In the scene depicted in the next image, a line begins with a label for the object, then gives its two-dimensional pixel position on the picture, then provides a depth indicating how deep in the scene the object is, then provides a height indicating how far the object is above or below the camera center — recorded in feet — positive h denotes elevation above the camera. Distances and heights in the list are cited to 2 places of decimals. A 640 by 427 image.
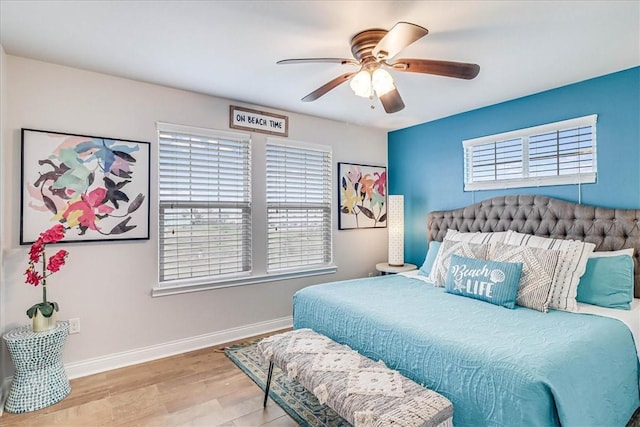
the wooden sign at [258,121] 11.16 +3.23
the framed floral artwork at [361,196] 13.80 +0.79
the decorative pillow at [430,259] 11.37 -1.50
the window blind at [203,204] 10.12 +0.37
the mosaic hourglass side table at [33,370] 7.25 -3.36
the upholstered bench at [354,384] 4.82 -2.77
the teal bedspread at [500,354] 4.82 -2.36
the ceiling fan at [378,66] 6.28 +2.90
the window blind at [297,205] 12.14 +0.38
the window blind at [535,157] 9.56 +1.80
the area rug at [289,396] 6.95 -4.14
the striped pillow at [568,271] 7.58 -1.34
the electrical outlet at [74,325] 8.69 -2.79
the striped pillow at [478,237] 10.44 -0.74
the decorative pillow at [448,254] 9.45 -1.14
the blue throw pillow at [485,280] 7.80 -1.60
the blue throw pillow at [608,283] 7.69 -1.62
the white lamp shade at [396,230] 13.61 -0.62
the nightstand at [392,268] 13.03 -2.10
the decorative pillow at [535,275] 7.59 -1.41
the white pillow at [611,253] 8.18 -0.99
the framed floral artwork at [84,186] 8.14 +0.78
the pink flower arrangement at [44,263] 7.66 -1.05
